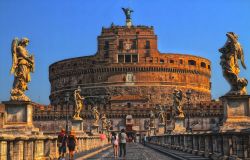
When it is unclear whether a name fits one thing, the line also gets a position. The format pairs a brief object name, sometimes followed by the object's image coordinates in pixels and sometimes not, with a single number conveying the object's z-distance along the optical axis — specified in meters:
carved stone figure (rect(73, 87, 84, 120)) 30.43
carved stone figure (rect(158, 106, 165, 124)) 51.62
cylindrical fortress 105.75
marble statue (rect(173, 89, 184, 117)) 30.53
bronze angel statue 125.25
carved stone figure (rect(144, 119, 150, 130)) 89.49
